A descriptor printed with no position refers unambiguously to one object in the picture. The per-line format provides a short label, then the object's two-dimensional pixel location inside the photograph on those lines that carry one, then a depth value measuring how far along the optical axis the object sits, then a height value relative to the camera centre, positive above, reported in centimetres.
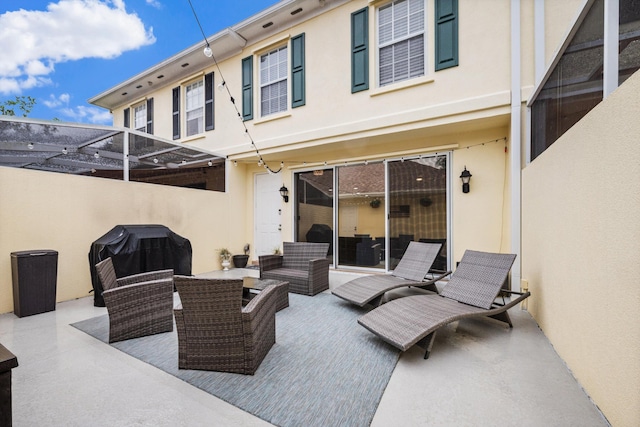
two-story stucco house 183 +94
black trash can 357 -93
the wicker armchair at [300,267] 450 -99
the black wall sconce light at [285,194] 704 +49
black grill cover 407 -63
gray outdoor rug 178 -130
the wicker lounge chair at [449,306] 249 -102
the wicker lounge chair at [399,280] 373 -101
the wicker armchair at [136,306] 273 -99
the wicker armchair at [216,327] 211 -93
